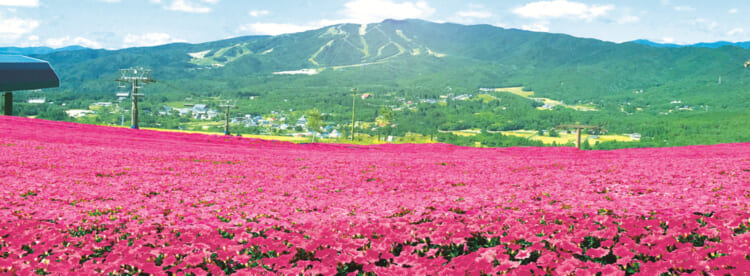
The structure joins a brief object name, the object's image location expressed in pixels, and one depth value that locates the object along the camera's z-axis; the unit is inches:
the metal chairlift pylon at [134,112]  2126.5
